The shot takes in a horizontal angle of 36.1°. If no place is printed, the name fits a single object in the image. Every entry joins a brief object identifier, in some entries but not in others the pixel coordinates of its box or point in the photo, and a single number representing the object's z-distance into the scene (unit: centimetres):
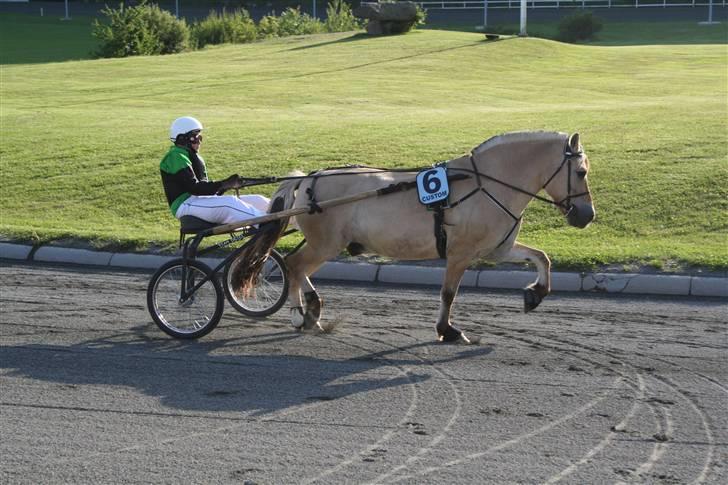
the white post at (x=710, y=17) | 5902
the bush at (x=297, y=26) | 5016
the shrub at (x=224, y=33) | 4903
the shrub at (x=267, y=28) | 5019
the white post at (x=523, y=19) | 4354
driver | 969
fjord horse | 905
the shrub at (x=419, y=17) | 4619
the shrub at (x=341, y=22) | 5038
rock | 4525
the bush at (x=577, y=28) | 5469
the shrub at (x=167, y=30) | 4522
